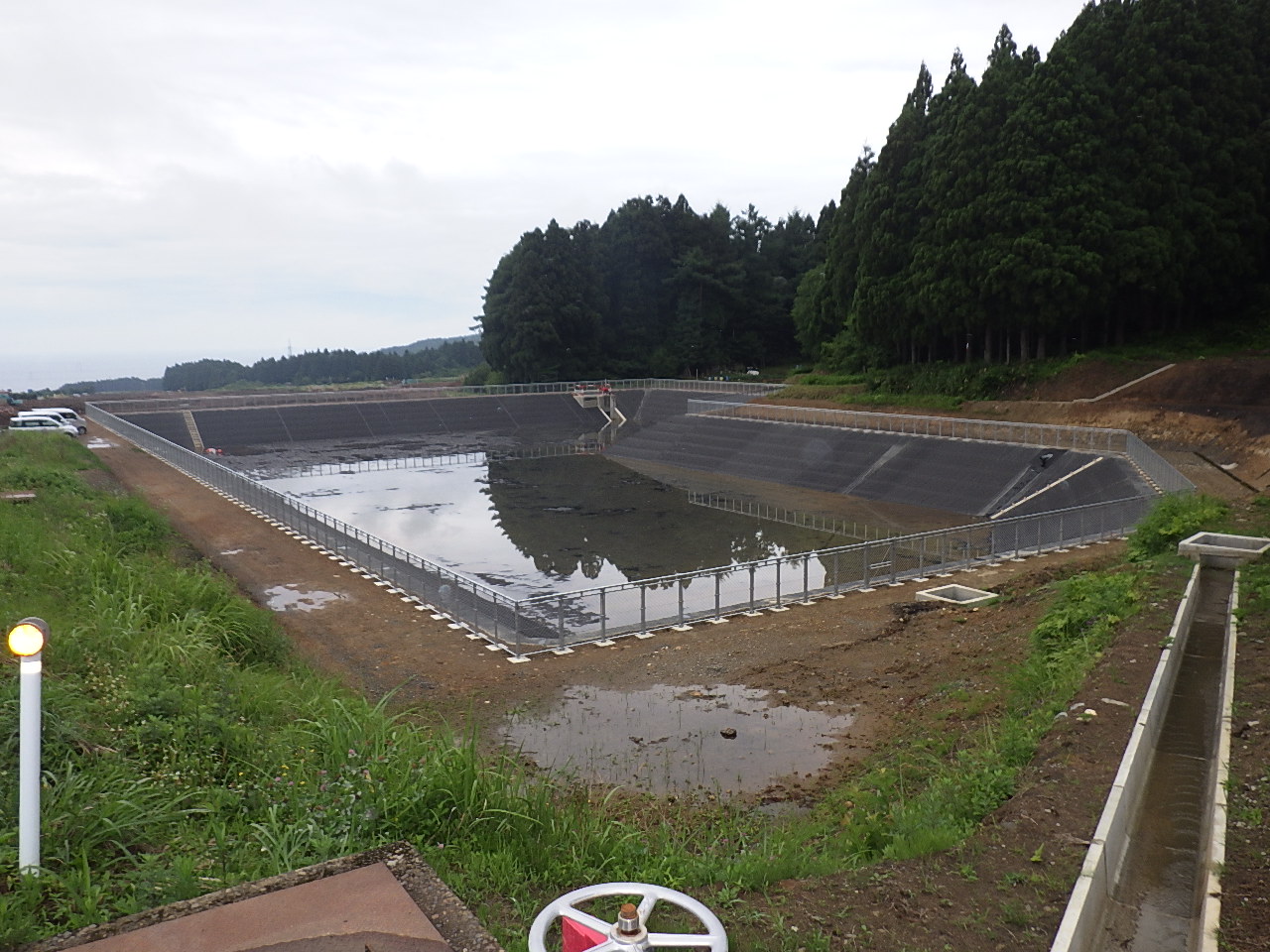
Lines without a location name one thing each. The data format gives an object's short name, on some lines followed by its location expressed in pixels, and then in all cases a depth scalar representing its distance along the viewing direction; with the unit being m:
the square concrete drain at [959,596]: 19.41
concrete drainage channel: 6.82
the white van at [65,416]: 47.28
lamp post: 5.39
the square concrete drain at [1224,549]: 17.72
